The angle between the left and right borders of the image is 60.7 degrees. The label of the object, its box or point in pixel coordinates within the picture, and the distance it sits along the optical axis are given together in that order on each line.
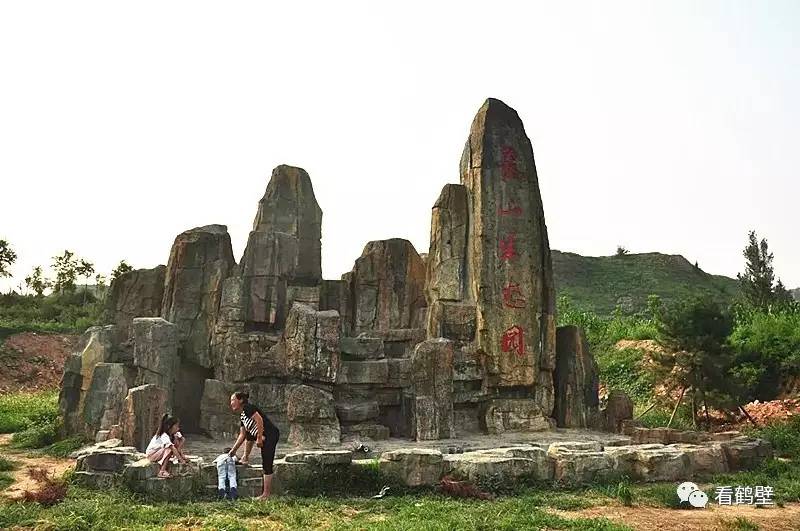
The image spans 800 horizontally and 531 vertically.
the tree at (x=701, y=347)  14.41
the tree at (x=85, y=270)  43.88
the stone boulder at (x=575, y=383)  14.56
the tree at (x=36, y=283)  44.50
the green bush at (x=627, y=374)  21.47
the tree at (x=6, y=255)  40.47
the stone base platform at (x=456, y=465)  8.07
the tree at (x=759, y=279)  31.61
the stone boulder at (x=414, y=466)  8.52
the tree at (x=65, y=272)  43.50
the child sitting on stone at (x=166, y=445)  7.94
